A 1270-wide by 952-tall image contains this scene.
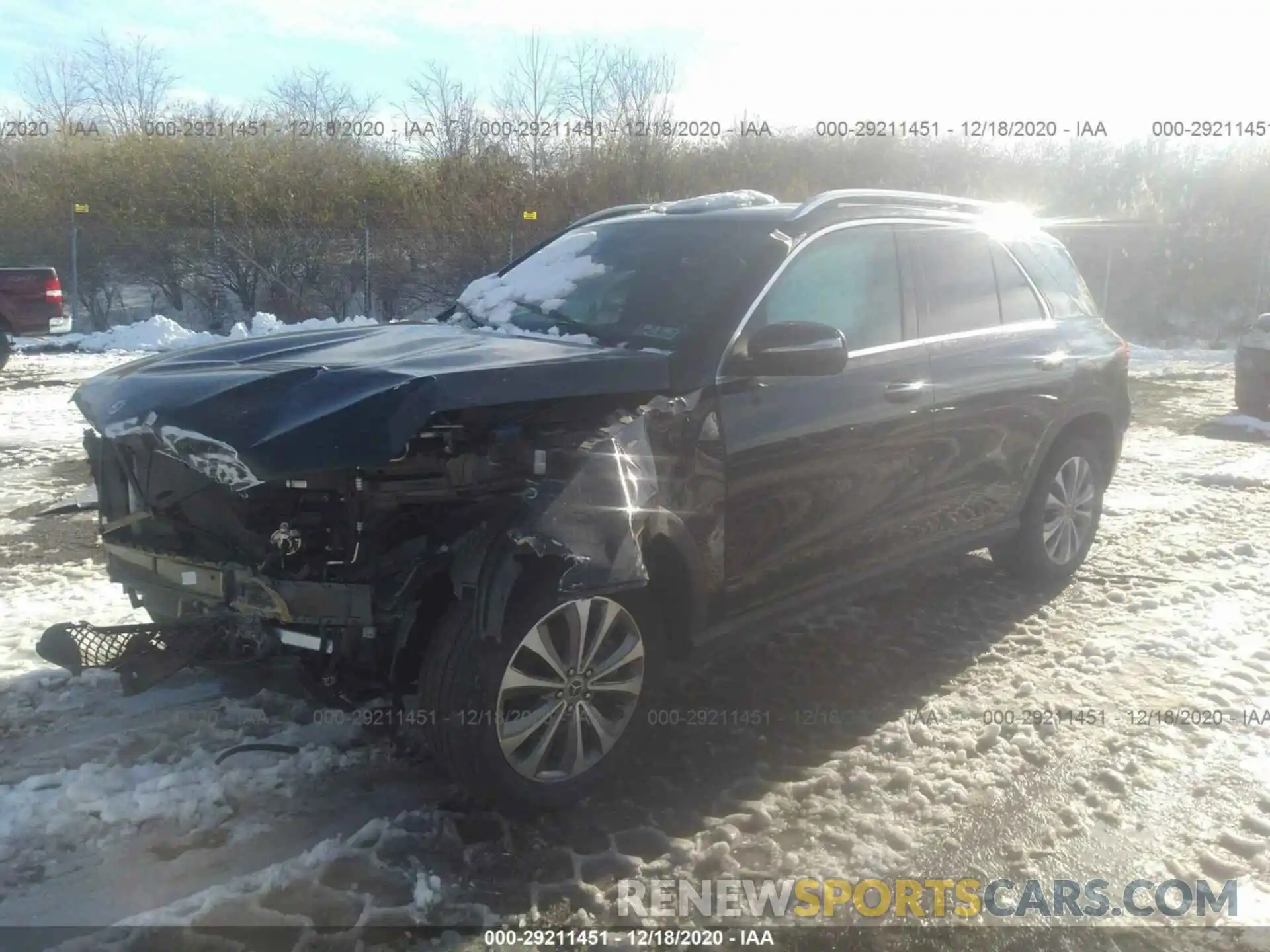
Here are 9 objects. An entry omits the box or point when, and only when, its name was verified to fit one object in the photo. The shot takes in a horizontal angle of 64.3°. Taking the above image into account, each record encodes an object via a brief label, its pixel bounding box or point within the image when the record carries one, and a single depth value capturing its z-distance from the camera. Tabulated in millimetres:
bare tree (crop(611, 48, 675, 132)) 25609
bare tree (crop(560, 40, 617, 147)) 24925
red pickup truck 13609
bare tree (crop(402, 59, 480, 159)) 24156
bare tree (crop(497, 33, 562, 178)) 24250
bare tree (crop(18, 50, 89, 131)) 25200
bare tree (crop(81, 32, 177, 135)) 25031
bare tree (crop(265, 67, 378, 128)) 24312
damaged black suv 2975
